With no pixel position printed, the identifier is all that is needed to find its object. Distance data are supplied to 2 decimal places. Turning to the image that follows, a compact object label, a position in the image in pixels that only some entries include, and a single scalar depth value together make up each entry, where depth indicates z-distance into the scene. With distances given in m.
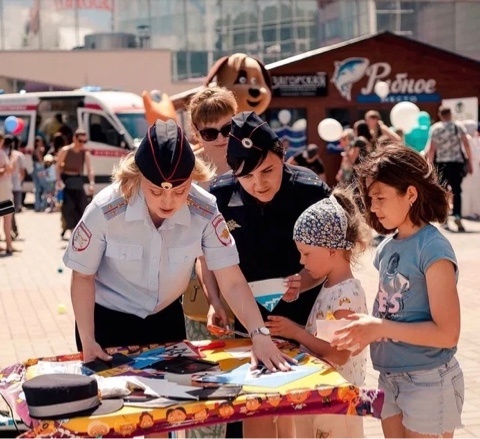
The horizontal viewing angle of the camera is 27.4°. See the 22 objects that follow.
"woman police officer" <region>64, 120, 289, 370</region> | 3.31
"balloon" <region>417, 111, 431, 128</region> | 17.12
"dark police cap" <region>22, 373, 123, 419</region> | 2.73
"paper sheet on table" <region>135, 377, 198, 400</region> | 2.92
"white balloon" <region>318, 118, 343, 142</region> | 17.98
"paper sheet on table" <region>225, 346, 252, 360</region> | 3.45
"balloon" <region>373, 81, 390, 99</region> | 21.81
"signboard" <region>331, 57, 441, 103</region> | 22.56
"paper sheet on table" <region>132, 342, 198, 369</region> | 3.32
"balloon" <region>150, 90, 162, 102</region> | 10.72
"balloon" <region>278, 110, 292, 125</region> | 21.61
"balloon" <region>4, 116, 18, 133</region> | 20.89
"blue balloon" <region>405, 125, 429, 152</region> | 16.81
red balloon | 21.54
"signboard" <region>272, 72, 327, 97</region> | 21.62
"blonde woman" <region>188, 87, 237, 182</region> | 4.52
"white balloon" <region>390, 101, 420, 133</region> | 17.12
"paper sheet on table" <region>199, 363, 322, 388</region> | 3.06
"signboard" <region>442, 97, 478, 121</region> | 18.92
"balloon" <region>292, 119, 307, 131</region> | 22.00
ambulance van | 23.83
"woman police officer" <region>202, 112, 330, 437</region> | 3.88
